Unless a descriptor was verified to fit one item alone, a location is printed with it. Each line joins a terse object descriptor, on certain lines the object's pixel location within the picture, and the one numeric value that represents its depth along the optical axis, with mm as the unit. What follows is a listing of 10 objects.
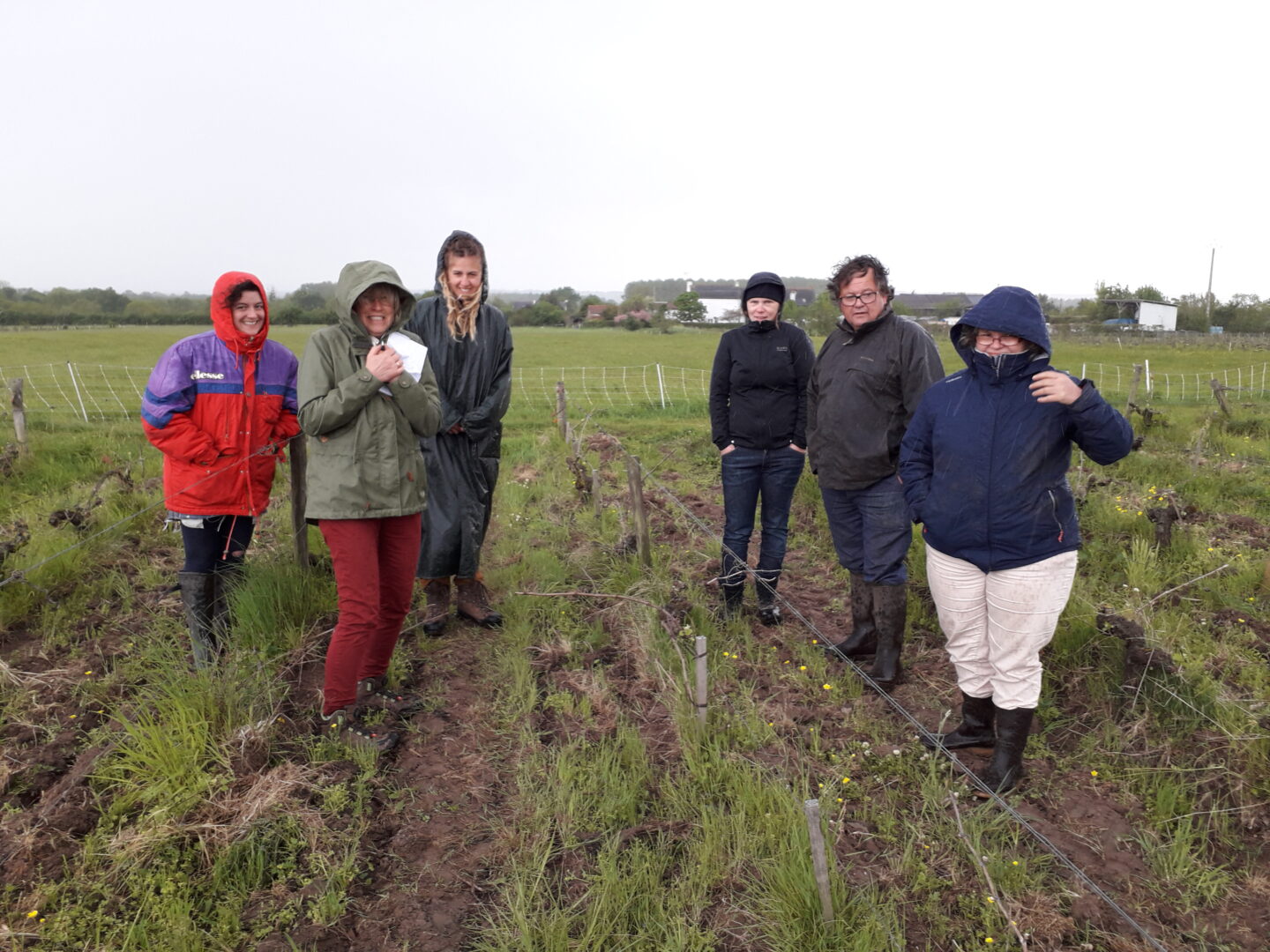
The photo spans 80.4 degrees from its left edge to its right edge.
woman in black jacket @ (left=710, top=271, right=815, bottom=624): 4281
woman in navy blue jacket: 2783
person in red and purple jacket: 3543
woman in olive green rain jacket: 3094
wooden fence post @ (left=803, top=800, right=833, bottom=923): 2078
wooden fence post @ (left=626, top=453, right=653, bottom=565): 5082
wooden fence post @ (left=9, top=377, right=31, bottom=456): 7945
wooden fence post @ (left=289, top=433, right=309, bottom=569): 4625
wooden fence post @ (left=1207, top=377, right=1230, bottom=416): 10762
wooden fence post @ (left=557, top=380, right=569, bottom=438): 10352
